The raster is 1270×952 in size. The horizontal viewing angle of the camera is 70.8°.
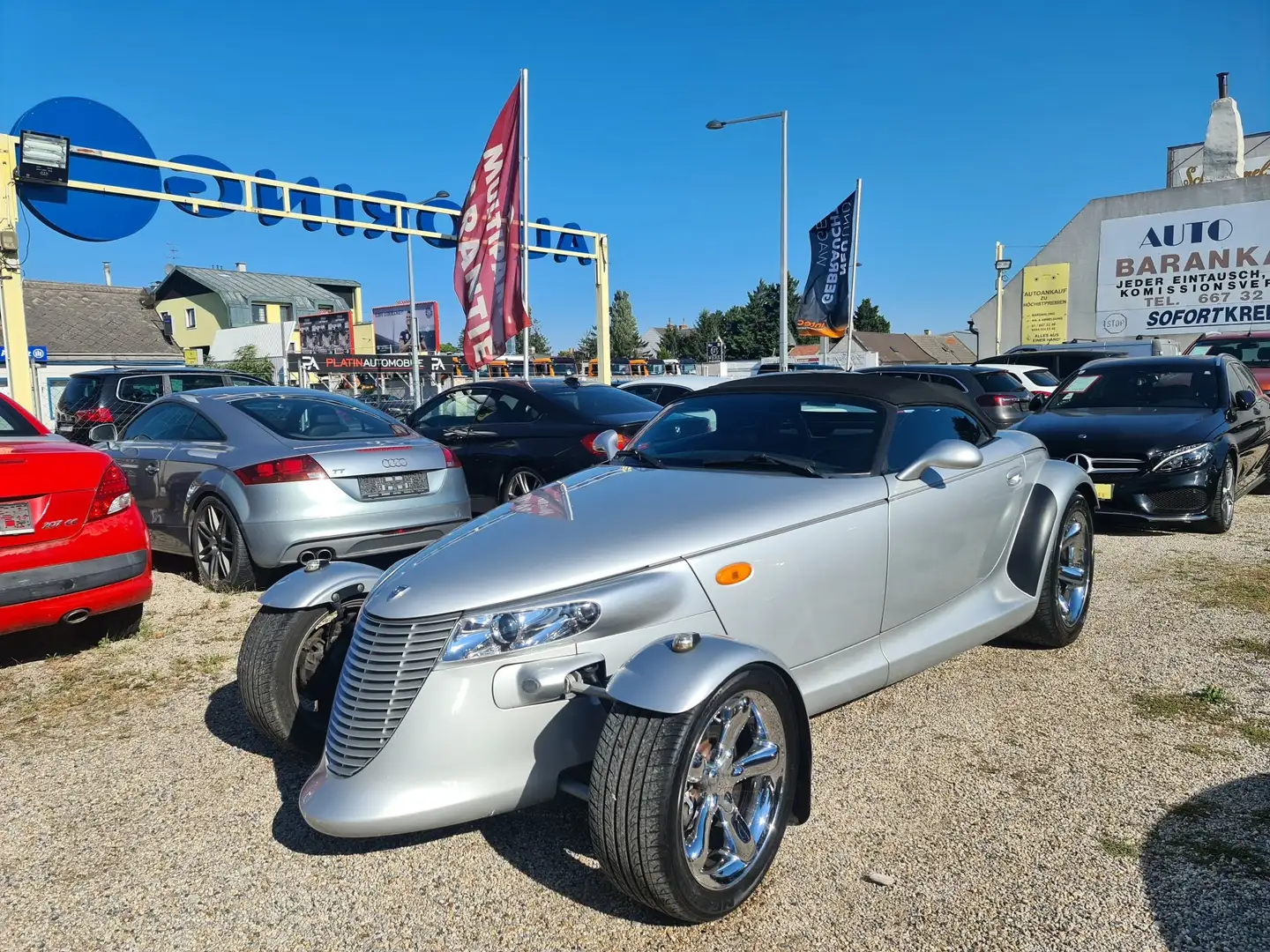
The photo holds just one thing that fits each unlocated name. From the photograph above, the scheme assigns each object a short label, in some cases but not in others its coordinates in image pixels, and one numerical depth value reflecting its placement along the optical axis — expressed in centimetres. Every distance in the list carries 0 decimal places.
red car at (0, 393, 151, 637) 413
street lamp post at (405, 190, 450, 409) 2971
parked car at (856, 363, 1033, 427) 1179
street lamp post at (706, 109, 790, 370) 2139
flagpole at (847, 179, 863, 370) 2003
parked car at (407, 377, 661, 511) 796
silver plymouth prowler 230
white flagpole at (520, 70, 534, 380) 1204
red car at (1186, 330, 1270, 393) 1495
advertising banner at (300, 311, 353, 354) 4881
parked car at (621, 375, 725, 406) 1376
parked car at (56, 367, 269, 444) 1111
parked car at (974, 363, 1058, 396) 1497
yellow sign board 3653
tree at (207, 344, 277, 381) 3653
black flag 2041
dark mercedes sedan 689
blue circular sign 1248
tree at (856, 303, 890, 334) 9294
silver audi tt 555
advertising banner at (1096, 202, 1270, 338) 3179
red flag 1210
